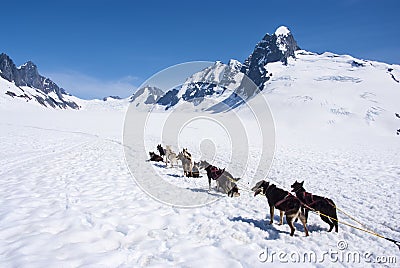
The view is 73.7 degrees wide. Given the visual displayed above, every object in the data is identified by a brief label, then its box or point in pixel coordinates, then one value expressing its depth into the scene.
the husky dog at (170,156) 17.15
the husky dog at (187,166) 14.50
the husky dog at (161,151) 18.83
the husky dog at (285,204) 7.04
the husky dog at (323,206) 7.49
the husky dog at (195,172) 14.47
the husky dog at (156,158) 18.34
